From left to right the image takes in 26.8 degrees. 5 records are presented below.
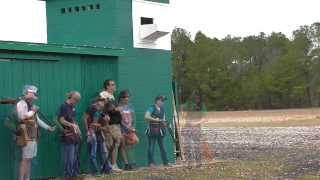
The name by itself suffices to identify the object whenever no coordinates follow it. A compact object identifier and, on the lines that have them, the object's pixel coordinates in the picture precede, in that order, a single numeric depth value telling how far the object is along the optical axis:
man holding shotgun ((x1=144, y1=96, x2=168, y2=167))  15.38
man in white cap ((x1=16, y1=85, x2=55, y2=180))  11.45
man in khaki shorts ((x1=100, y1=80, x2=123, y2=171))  13.91
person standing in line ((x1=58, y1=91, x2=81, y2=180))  12.41
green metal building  12.69
